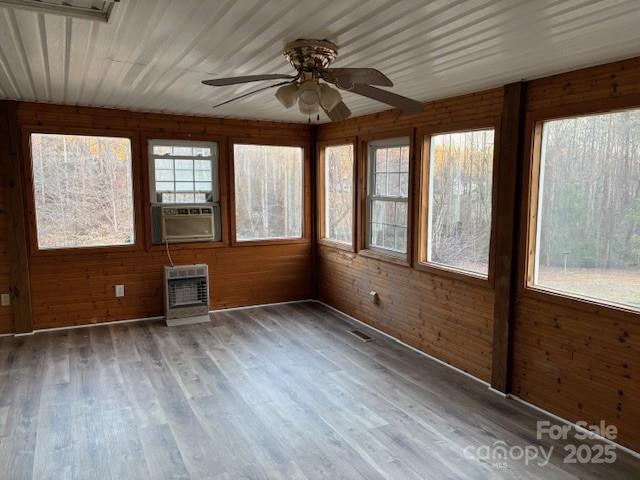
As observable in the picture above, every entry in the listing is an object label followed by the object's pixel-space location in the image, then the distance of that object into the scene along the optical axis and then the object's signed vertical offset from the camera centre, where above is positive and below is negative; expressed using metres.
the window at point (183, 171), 5.14 +0.19
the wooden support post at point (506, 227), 3.25 -0.29
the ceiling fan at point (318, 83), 2.19 +0.52
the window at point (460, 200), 3.66 -0.11
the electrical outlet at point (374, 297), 4.89 -1.16
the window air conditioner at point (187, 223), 5.18 -0.40
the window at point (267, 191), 5.65 -0.04
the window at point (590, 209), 2.72 -0.14
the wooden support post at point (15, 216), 4.43 -0.27
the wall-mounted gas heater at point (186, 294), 5.08 -1.19
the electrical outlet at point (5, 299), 4.59 -1.10
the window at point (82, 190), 4.70 -0.02
